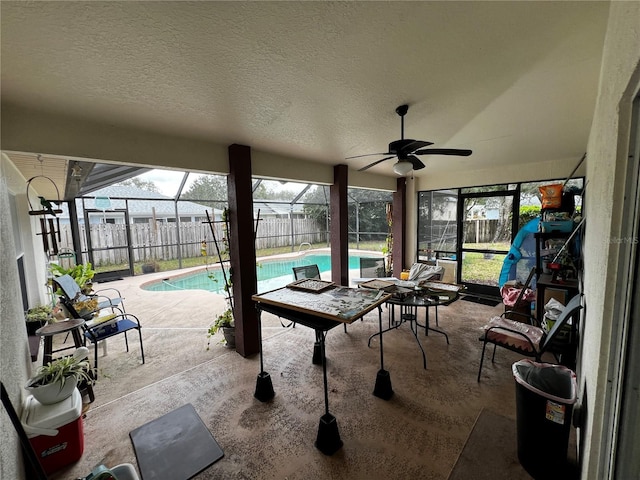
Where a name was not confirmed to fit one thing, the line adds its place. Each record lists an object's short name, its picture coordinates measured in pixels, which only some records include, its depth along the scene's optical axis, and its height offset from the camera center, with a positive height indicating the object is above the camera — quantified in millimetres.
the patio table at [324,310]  1765 -659
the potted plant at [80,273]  3430 -655
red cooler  1579 -1274
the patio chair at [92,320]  2633 -1057
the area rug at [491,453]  1573 -1544
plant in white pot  1656 -1005
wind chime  2719 +69
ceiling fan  2152 +573
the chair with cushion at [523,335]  1903 -1075
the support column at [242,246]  2900 -283
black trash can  1448 -1181
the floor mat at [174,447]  1668 -1556
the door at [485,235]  4633 -364
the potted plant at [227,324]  3172 -1257
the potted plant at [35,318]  2853 -1023
